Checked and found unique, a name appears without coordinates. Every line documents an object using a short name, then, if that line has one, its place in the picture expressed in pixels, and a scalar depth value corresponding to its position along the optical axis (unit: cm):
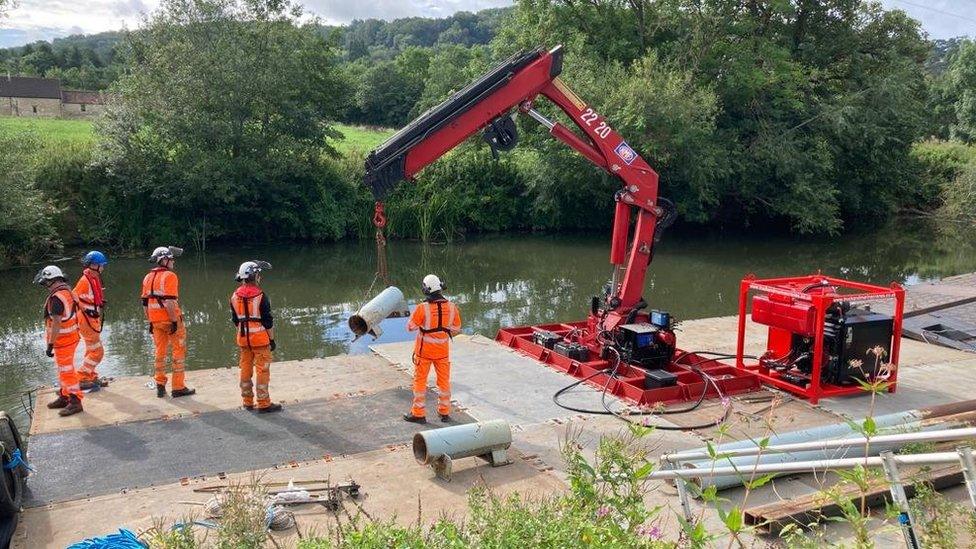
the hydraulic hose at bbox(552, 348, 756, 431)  825
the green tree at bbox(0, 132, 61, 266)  1856
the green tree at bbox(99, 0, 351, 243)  2316
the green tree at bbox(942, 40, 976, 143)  4959
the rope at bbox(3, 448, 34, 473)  577
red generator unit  868
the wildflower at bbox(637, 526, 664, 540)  351
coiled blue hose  433
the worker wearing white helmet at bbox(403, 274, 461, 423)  780
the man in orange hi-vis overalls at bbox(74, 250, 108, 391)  864
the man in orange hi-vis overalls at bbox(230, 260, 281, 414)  796
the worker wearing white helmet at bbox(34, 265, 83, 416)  789
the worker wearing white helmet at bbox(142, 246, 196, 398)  848
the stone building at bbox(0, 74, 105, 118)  5525
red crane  878
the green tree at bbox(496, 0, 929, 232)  2609
